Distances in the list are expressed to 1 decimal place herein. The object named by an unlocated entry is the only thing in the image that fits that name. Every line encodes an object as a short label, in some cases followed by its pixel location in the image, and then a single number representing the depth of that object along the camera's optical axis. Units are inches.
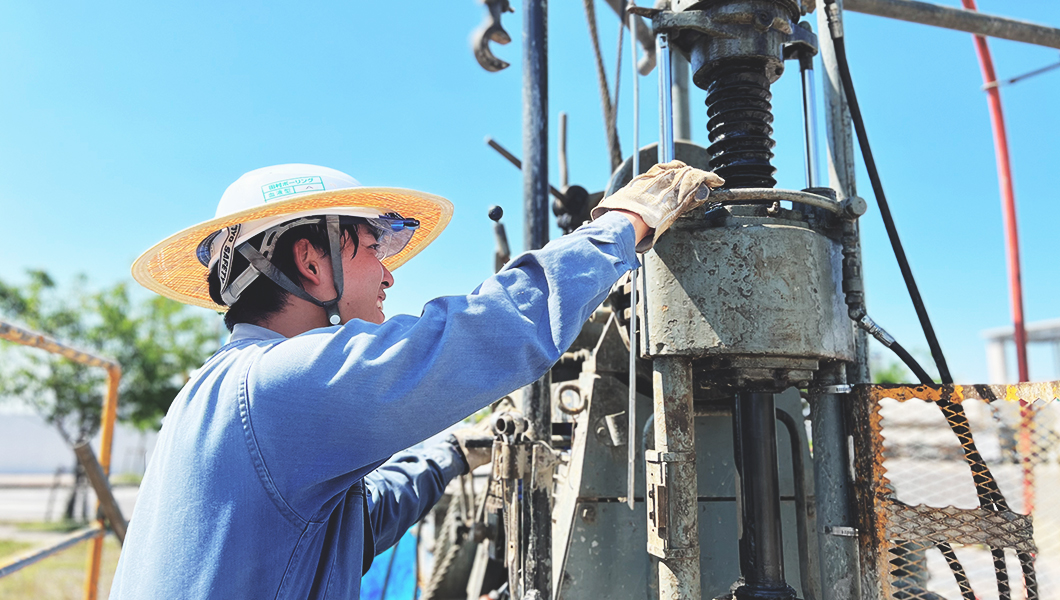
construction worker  53.6
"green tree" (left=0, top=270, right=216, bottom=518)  717.9
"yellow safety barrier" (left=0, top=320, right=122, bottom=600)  114.7
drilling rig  73.0
